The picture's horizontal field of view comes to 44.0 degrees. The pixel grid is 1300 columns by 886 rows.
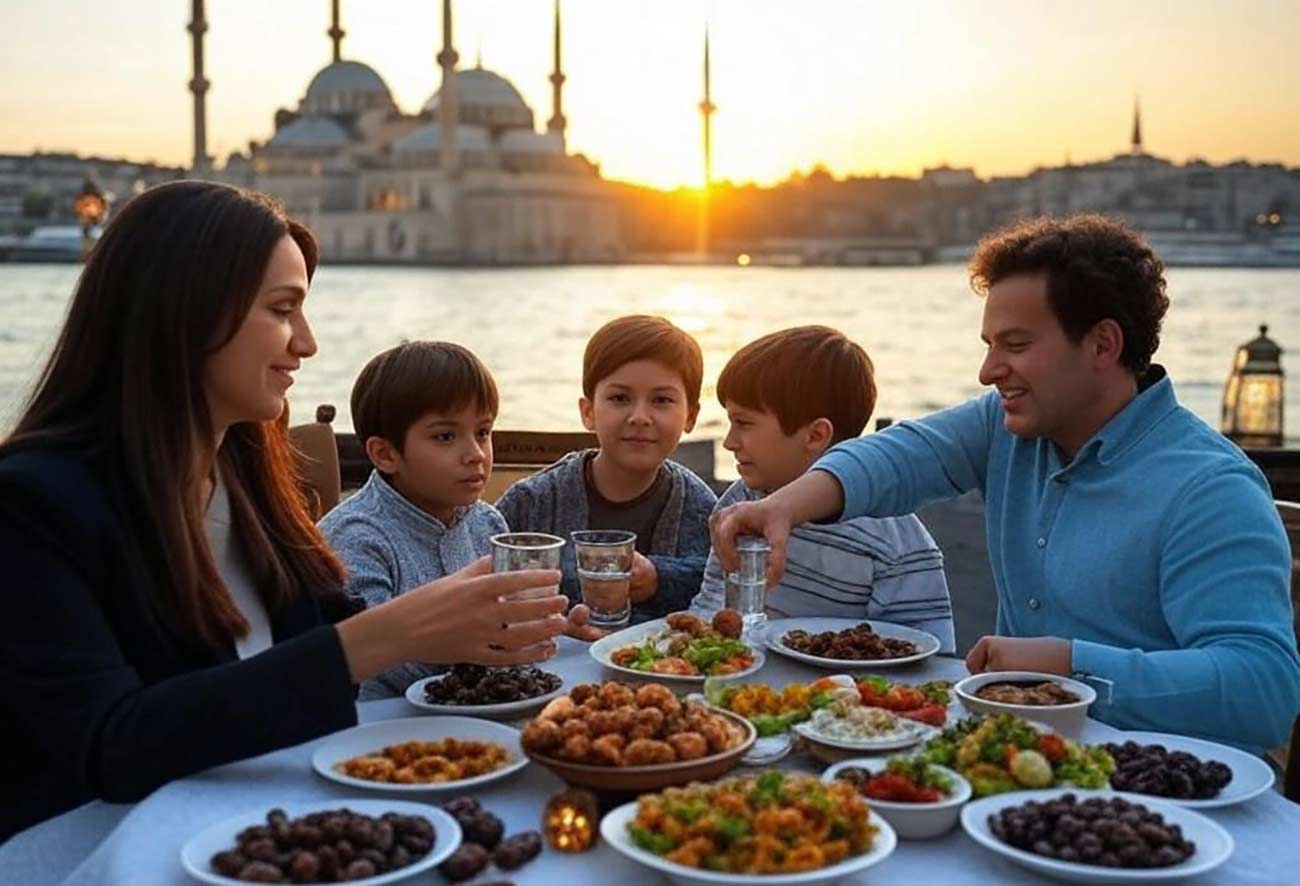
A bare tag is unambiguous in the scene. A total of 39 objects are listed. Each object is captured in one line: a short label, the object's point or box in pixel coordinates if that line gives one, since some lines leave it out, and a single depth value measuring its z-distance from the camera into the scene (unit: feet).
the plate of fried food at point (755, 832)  3.74
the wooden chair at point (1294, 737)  6.67
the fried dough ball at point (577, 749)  4.31
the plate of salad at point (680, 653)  5.74
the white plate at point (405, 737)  4.69
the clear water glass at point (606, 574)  6.03
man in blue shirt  5.55
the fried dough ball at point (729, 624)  6.14
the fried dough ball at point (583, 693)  4.71
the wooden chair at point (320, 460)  10.75
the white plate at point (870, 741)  4.74
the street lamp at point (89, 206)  53.16
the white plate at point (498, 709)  5.34
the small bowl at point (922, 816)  4.18
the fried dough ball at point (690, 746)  4.32
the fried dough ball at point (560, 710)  4.57
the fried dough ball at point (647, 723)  4.41
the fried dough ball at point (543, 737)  4.38
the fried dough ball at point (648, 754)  4.27
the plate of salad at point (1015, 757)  4.46
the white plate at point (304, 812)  3.84
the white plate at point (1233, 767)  4.50
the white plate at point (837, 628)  5.93
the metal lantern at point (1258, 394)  20.59
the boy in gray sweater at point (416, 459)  7.50
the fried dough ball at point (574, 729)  4.41
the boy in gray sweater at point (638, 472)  8.55
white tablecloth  4.01
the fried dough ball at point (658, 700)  4.59
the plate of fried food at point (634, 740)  4.27
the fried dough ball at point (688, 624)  6.25
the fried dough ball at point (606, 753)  4.28
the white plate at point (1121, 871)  3.87
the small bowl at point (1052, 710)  4.99
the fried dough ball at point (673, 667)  5.71
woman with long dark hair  4.57
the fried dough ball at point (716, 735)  4.40
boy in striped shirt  7.28
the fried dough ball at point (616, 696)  4.62
